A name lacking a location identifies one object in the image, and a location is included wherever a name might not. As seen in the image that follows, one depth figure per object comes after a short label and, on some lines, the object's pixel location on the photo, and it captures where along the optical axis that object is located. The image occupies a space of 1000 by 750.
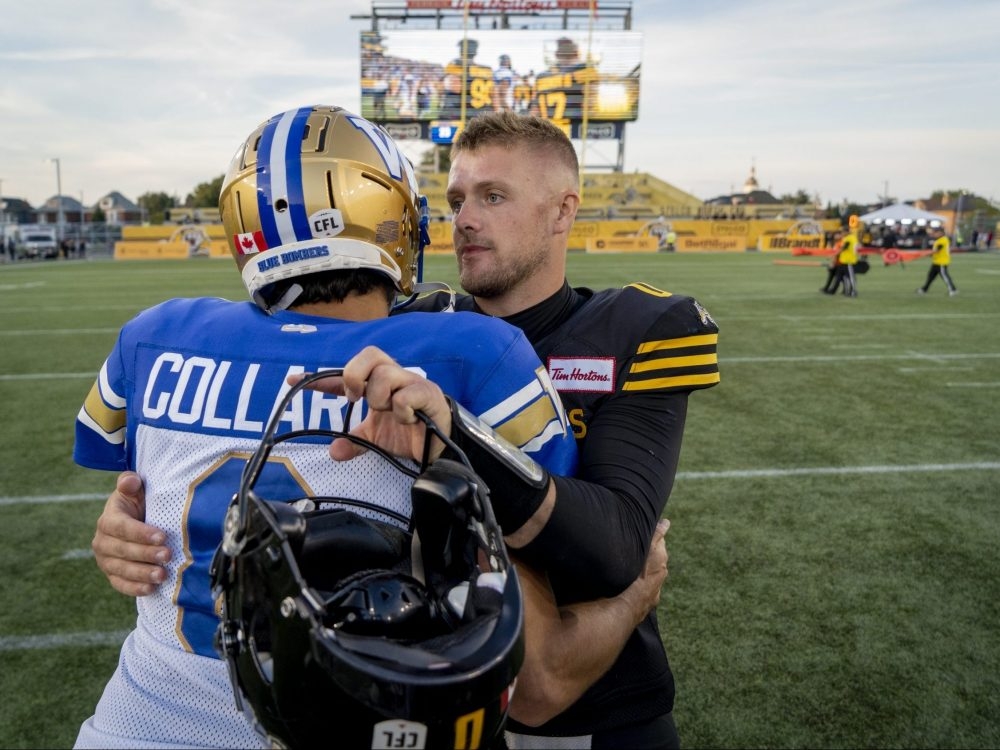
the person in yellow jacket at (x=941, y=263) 15.66
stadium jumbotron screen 39.38
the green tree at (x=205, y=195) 67.39
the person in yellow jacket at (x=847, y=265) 14.59
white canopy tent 36.78
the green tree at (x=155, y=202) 77.81
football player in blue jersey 1.24
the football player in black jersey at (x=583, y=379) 1.39
